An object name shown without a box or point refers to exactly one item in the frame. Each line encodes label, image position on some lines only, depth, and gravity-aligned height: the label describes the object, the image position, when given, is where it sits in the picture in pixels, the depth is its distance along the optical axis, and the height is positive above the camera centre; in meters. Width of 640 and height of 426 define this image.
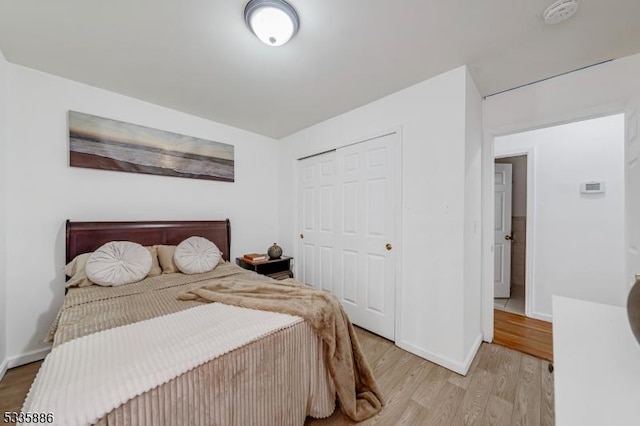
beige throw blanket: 1.40 -0.71
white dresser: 0.58 -0.49
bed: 0.82 -0.61
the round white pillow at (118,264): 1.87 -0.44
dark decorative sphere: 3.18 -0.56
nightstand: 3.01 -0.74
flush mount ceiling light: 1.30 +1.10
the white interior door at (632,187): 1.54 +0.15
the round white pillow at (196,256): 2.28 -0.45
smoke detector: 1.28 +1.10
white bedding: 0.76 -0.60
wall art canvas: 2.16 +0.63
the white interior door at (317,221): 2.94 -0.14
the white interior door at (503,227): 3.41 -0.25
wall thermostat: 2.42 +0.22
